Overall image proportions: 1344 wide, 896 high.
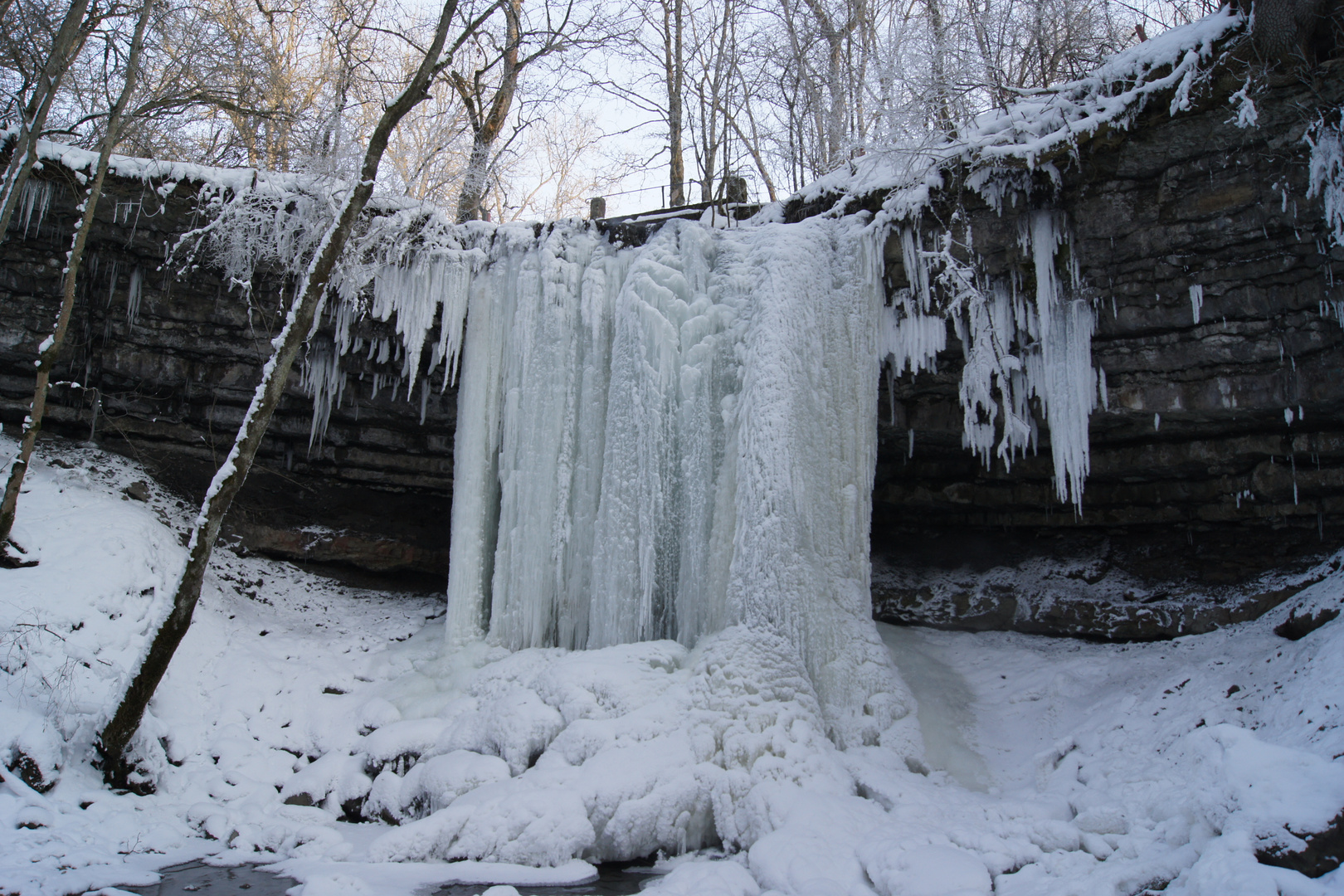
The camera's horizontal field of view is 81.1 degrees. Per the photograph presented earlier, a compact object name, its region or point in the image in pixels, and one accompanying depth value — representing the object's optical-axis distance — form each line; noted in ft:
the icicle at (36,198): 26.81
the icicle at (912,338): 23.95
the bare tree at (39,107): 23.21
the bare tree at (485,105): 40.52
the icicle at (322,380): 29.96
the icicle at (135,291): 29.12
